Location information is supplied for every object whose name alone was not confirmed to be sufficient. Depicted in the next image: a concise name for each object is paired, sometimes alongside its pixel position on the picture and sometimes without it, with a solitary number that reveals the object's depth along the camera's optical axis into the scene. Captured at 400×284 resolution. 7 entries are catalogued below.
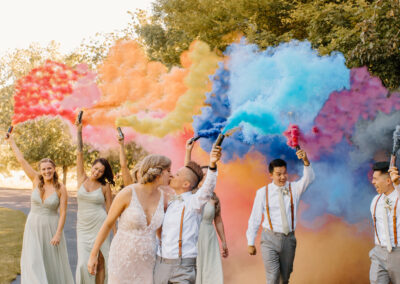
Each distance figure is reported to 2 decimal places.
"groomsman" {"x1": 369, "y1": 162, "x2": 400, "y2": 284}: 5.70
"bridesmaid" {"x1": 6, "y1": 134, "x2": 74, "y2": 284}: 7.10
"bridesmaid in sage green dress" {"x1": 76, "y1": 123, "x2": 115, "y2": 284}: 7.16
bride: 4.36
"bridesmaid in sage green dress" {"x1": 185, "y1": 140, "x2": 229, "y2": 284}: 6.00
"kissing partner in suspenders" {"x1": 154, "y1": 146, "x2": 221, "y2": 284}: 4.44
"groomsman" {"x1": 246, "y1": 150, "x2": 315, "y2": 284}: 6.30
